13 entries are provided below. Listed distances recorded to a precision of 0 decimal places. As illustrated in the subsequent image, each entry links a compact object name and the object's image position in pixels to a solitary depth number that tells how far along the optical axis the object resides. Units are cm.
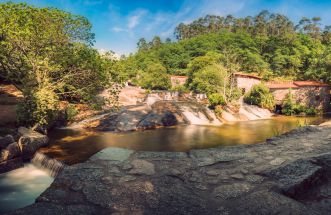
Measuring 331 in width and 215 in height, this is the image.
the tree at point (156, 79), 6246
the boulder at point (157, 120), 2480
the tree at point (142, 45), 13288
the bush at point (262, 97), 4156
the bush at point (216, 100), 3428
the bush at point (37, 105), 1617
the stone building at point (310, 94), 4222
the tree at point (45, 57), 1579
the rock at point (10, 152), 1261
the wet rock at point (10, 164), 1212
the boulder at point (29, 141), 1416
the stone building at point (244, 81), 5116
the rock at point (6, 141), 1323
